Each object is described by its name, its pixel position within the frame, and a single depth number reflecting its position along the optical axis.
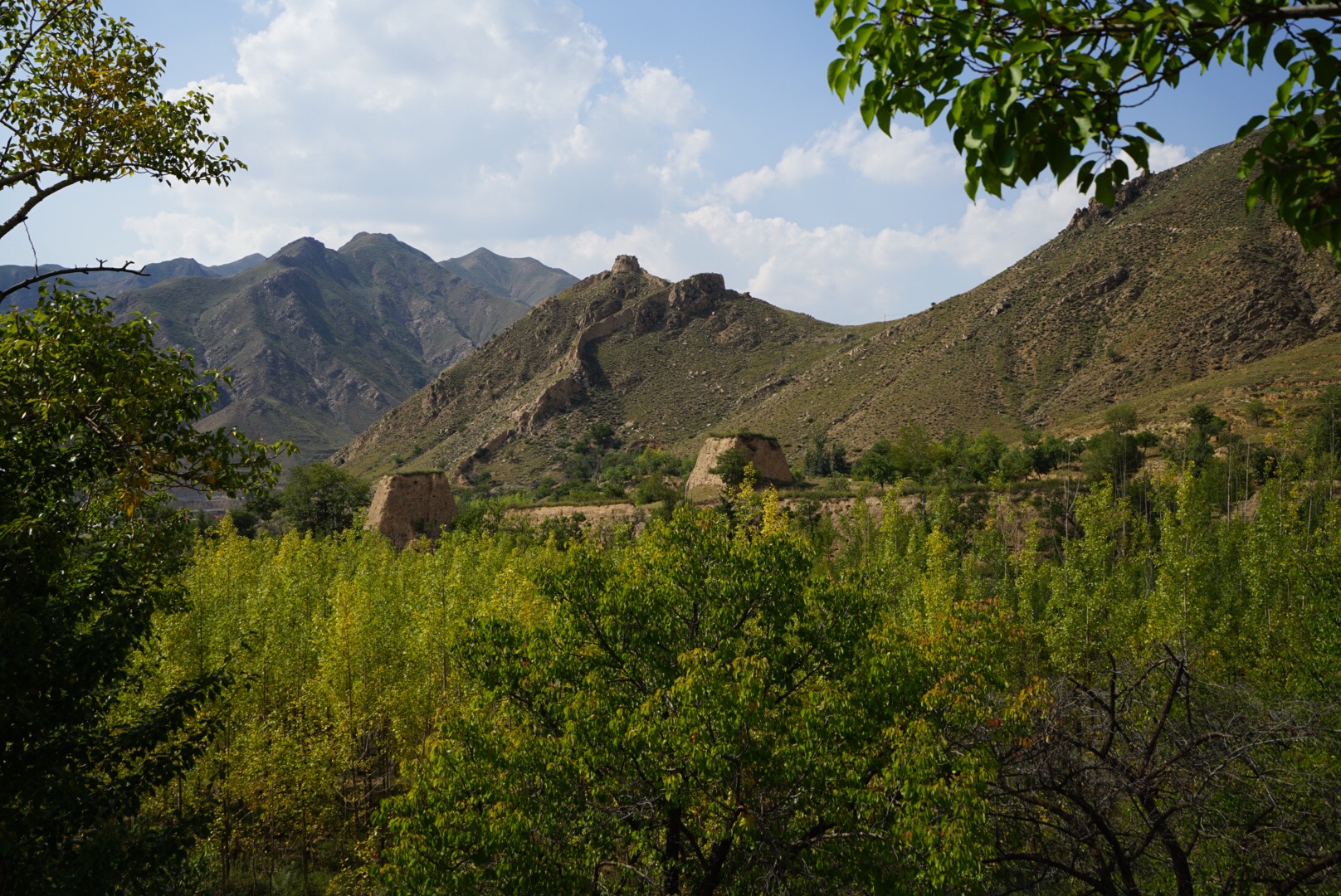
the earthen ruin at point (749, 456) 48.62
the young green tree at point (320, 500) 53.34
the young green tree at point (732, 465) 45.53
